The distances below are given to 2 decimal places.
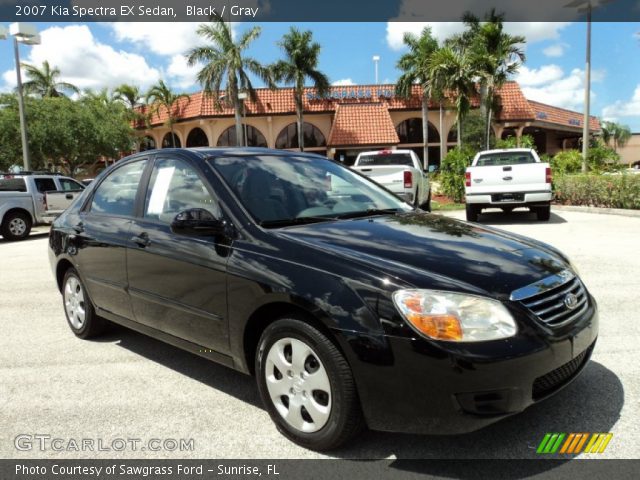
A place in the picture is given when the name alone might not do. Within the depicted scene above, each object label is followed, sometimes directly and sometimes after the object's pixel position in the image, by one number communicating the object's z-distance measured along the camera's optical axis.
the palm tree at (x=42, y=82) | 41.03
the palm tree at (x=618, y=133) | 76.19
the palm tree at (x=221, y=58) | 33.47
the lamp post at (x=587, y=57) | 18.77
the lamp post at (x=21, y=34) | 16.33
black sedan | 2.47
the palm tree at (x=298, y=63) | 36.47
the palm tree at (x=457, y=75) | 28.33
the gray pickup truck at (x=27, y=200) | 14.63
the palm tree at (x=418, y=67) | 35.97
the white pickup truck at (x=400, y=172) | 12.10
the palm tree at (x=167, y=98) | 40.72
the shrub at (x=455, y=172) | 18.16
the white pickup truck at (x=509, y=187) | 11.99
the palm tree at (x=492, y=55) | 28.88
